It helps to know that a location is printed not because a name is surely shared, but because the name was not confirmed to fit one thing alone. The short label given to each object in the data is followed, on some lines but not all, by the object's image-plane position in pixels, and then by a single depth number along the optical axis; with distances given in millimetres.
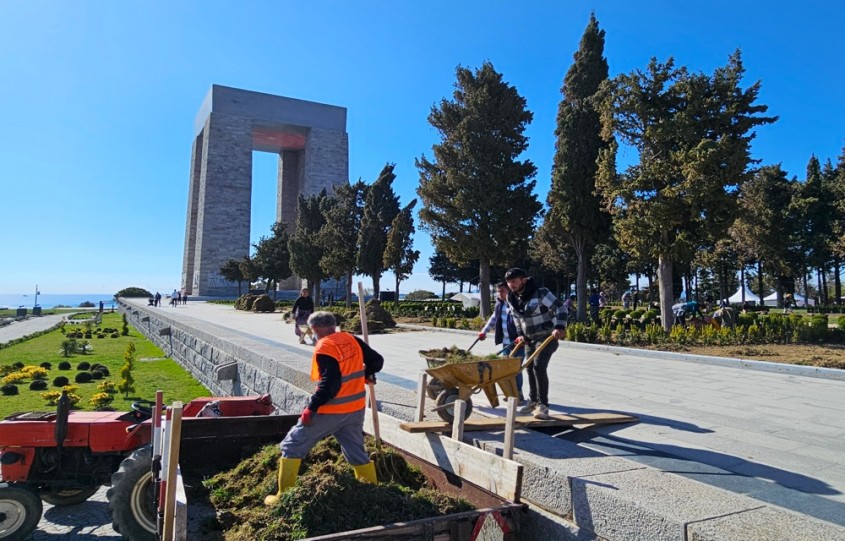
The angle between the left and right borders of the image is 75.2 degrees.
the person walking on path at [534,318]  5496
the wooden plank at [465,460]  3314
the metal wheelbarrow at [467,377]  4887
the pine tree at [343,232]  33875
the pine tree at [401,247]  29062
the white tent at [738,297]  44456
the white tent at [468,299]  43188
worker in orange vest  4027
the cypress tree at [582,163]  20609
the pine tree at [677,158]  13711
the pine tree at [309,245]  40031
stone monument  63156
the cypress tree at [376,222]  31250
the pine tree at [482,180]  22188
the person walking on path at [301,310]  14570
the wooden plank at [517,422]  4504
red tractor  4516
